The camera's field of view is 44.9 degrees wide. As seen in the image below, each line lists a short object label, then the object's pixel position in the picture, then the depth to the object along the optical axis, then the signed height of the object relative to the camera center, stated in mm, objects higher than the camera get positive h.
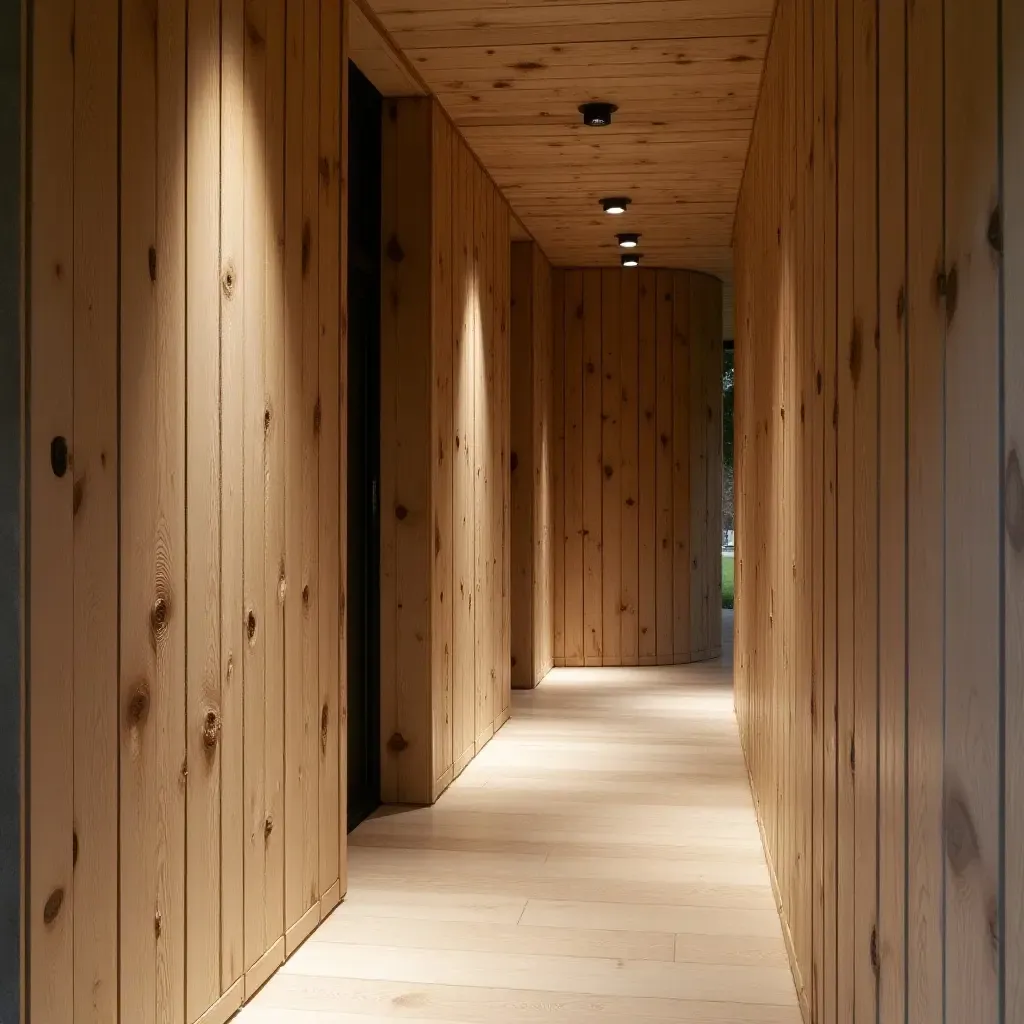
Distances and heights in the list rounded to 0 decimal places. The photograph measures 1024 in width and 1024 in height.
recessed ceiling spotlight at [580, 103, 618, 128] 4547 +1443
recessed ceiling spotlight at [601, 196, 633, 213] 6031 +1477
